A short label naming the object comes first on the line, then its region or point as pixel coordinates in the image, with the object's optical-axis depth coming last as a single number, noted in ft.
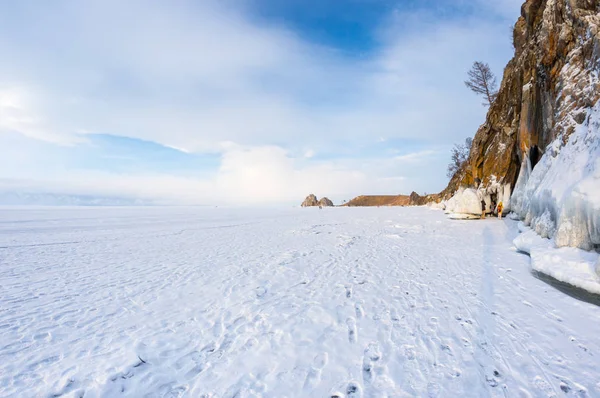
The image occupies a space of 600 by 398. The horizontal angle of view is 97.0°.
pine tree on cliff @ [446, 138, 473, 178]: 168.04
